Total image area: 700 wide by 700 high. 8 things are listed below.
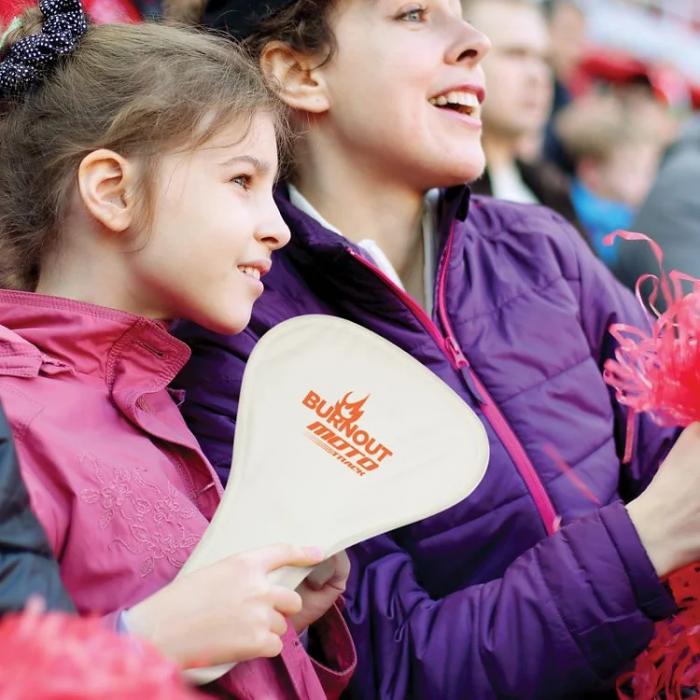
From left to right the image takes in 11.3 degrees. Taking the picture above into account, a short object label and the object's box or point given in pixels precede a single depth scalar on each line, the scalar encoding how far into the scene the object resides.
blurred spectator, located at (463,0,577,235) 3.95
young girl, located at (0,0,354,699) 2.31
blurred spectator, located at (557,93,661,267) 5.65
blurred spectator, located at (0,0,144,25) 2.62
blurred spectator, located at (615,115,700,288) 3.17
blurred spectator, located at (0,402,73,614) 2.18
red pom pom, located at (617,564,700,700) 2.45
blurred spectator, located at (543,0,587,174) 6.65
